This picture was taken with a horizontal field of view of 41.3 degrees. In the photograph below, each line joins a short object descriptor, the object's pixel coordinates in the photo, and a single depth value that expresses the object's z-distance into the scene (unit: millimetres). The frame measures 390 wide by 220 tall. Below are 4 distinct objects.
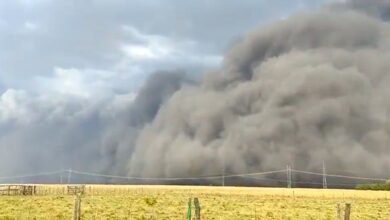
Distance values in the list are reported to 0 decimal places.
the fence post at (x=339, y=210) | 17244
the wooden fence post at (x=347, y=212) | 15523
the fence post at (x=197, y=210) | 16734
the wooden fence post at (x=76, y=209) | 20234
